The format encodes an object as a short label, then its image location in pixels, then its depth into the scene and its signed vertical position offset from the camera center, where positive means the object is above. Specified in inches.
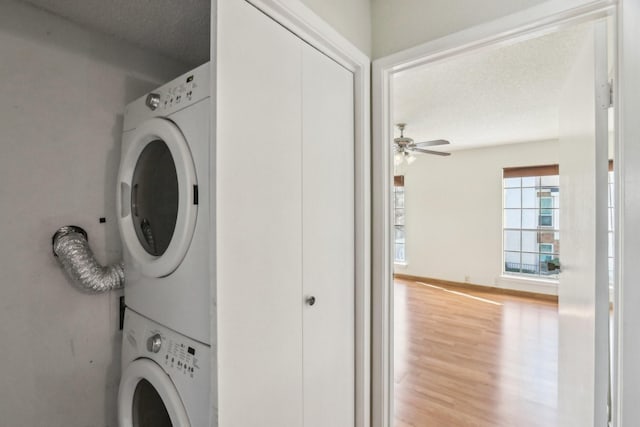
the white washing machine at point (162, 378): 35.4 -22.5
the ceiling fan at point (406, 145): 117.3 +29.2
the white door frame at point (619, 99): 35.0 +16.4
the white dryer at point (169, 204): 36.3 +1.2
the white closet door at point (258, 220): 32.6 -0.9
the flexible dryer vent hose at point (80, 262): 48.8 -8.6
